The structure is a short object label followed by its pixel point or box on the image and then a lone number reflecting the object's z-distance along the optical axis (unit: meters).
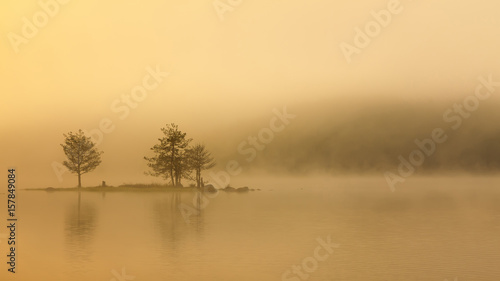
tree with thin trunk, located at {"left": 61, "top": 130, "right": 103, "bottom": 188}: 108.19
